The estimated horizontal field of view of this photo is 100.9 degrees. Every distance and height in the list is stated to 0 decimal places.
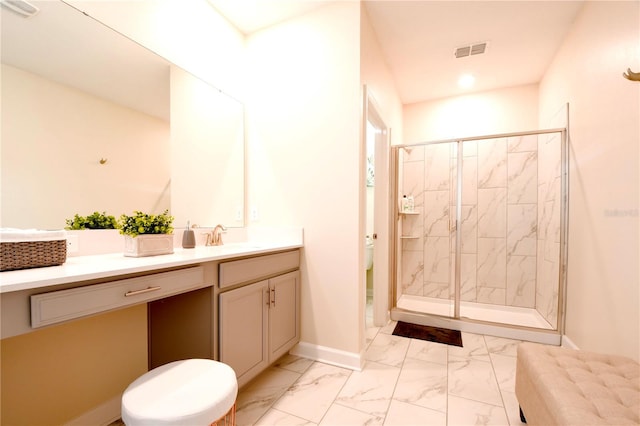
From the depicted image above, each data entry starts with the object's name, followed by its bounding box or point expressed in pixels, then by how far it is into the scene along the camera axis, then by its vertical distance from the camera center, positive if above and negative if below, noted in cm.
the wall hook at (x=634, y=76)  113 +56
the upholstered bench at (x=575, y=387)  90 -72
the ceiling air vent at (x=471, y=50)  252 +154
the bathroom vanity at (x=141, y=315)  83 -57
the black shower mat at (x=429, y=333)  243 -124
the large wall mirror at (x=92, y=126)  112 +43
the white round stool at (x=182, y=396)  79 -62
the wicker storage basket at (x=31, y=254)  90 -17
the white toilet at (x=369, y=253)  336 -59
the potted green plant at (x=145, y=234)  129 -14
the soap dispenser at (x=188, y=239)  171 -21
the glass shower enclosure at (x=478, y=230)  289 -29
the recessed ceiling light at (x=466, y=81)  310 +152
